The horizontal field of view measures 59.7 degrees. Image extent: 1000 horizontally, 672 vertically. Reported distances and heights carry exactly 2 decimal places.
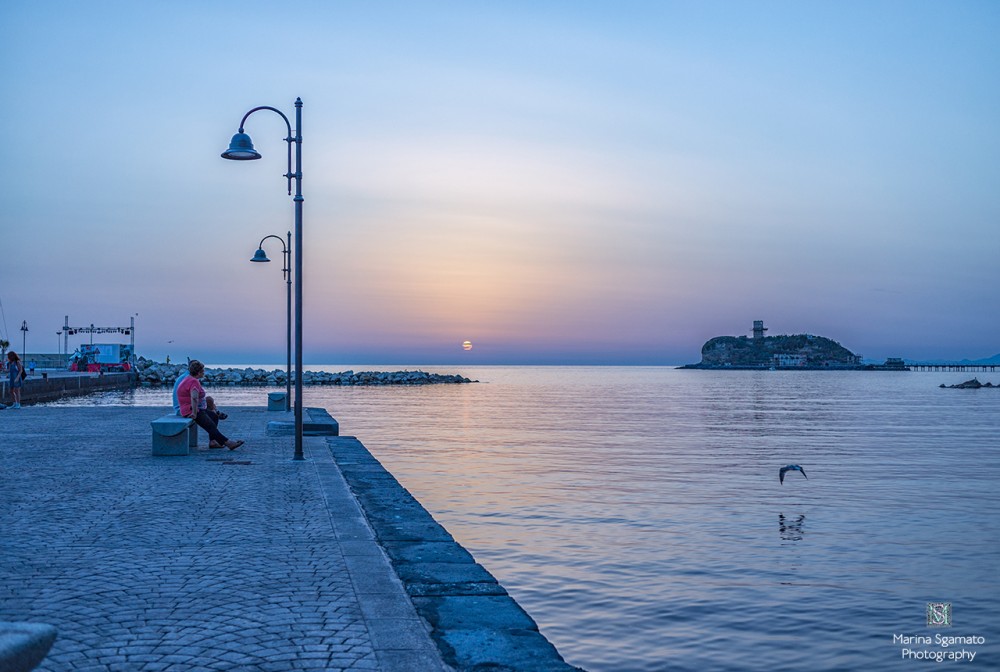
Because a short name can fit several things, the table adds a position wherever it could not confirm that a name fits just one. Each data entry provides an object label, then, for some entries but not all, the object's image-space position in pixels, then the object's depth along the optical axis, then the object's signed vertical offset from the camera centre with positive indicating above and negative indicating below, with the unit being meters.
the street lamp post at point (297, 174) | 14.05 +3.22
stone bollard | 3.09 -1.03
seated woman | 15.70 -0.74
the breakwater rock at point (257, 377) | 87.88 -1.74
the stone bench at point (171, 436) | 14.83 -1.26
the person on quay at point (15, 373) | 28.68 -0.33
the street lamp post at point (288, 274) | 25.62 +2.91
